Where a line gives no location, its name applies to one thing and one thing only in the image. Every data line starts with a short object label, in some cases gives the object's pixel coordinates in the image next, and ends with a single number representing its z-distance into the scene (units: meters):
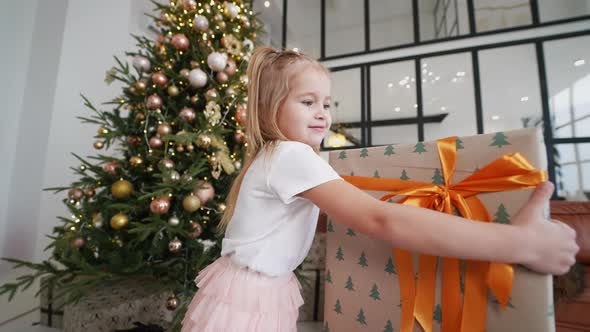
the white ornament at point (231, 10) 1.43
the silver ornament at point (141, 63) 1.34
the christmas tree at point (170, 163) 1.05
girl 0.33
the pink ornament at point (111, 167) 1.20
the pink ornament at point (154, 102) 1.23
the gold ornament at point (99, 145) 1.33
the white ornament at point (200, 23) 1.32
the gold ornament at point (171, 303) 1.06
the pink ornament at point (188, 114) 1.25
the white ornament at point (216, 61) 1.28
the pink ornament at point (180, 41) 1.30
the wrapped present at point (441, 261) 0.35
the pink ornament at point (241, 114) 1.31
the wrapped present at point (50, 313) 1.29
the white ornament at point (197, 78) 1.26
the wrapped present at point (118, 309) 1.00
